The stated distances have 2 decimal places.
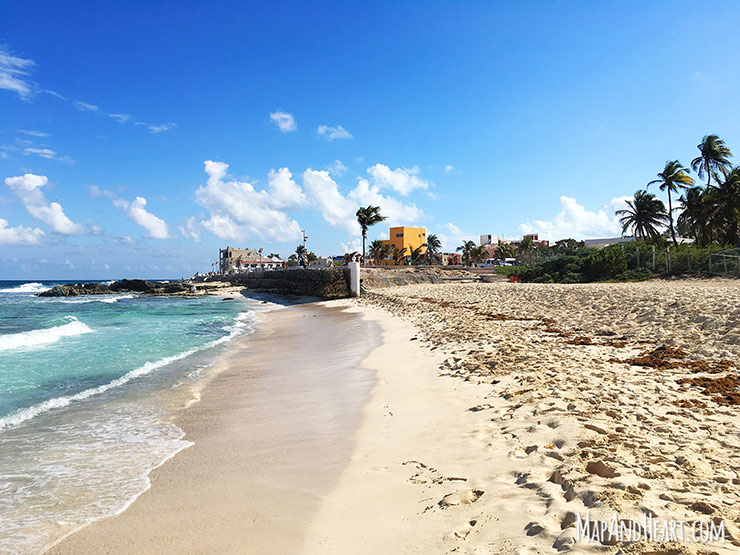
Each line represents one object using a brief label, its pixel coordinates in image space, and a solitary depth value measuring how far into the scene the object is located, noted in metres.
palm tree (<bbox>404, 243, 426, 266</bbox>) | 86.92
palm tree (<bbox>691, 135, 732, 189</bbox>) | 42.03
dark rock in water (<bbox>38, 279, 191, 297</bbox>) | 62.66
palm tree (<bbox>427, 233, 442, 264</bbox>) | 97.56
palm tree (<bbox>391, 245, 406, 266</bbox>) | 86.94
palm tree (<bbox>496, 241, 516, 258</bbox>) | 89.94
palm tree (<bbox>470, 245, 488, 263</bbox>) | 93.75
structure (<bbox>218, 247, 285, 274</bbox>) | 130.62
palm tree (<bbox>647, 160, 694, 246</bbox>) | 44.53
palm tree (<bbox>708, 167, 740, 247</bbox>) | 34.81
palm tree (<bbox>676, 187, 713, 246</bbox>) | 37.94
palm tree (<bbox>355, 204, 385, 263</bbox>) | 67.56
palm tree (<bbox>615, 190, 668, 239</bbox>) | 50.17
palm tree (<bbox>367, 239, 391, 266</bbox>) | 85.31
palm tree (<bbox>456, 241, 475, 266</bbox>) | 95.89
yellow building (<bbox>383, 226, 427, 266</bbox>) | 87.69
